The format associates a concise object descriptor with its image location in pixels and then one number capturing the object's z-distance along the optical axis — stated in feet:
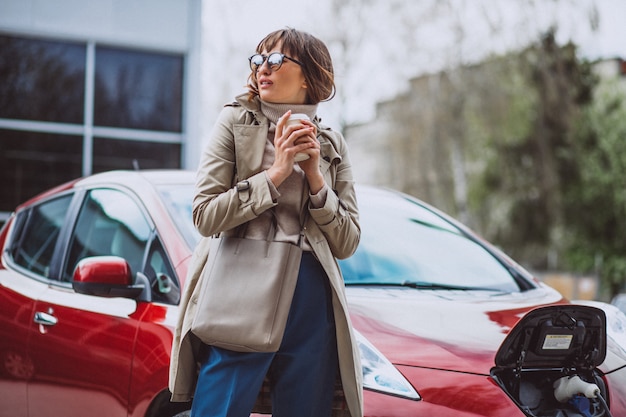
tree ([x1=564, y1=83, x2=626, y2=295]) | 94.38
